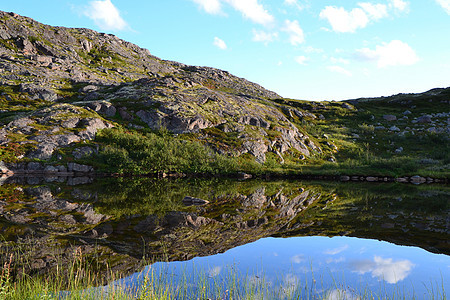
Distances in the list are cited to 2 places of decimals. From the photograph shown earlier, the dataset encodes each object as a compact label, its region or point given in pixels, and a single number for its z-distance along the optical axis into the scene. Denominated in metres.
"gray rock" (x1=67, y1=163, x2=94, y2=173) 60.03
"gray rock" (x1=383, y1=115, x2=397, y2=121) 120.55
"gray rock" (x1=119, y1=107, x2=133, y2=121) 84.49
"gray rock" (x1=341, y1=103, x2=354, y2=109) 134.73
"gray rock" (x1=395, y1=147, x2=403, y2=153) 86.30
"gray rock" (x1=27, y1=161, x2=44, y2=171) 57.96
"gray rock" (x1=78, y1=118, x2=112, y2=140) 70.56
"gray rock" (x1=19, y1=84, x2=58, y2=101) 107.25
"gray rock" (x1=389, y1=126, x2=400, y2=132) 105.52
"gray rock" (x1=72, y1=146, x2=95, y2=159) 63.22
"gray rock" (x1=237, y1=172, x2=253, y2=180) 62.81
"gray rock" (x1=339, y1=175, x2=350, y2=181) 60.91
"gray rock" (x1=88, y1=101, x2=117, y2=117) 84.75
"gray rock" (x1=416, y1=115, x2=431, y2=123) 113.81
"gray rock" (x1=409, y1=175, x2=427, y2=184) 57.22
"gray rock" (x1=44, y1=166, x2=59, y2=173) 57.88
